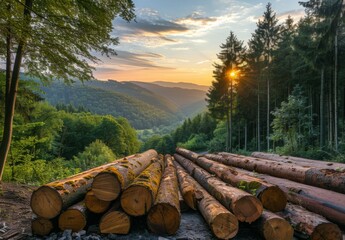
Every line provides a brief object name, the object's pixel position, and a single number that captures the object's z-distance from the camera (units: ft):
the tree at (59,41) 20.99
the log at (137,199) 14.99
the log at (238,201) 14.56
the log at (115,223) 14.90
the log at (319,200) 15.66
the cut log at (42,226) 15.16
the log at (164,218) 14.92
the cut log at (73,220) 15.08
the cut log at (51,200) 15.20
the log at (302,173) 19.12
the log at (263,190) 15.94
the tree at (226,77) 100.89
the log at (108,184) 15.55
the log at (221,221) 14.12
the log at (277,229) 13.66
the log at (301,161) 28.63
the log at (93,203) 15.72
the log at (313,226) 13.42
